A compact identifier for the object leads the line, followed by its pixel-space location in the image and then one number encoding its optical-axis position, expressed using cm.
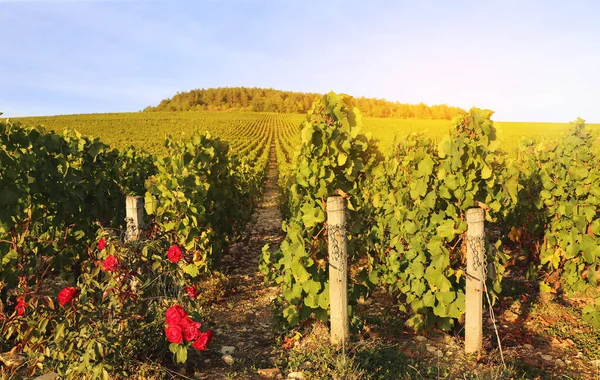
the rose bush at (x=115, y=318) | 343
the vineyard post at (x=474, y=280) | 435
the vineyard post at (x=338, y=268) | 413
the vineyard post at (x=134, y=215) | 451
